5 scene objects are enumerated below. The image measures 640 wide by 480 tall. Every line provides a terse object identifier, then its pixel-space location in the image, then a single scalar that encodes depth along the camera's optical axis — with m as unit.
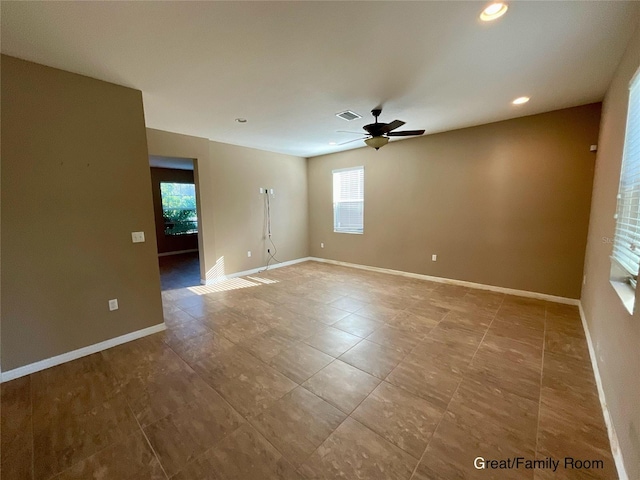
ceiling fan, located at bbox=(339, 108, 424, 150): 3.21
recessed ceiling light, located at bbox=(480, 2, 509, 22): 1.60
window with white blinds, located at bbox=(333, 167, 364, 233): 5.80
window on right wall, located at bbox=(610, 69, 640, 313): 1.63
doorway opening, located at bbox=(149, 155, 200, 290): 7.25
